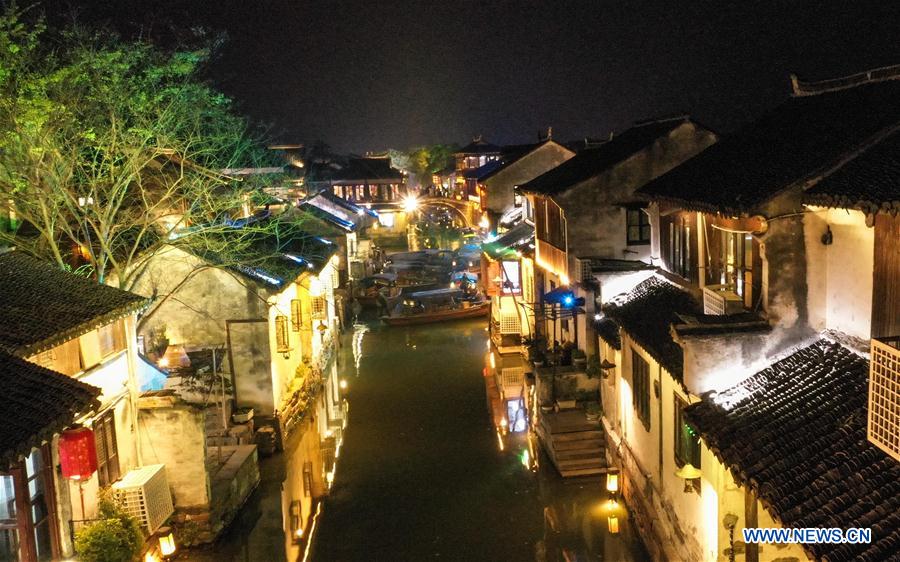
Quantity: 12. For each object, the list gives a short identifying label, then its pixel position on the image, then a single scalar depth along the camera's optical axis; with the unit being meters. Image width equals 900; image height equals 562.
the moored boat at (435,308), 42.19
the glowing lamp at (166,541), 14.89
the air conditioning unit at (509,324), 34.81
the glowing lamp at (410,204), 73.68
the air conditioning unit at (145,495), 14.80
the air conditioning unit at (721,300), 13.45
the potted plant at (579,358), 24.02
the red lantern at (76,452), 12.45
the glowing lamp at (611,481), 17.69
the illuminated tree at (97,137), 18.28
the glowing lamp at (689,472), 12.45
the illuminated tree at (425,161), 105.50
